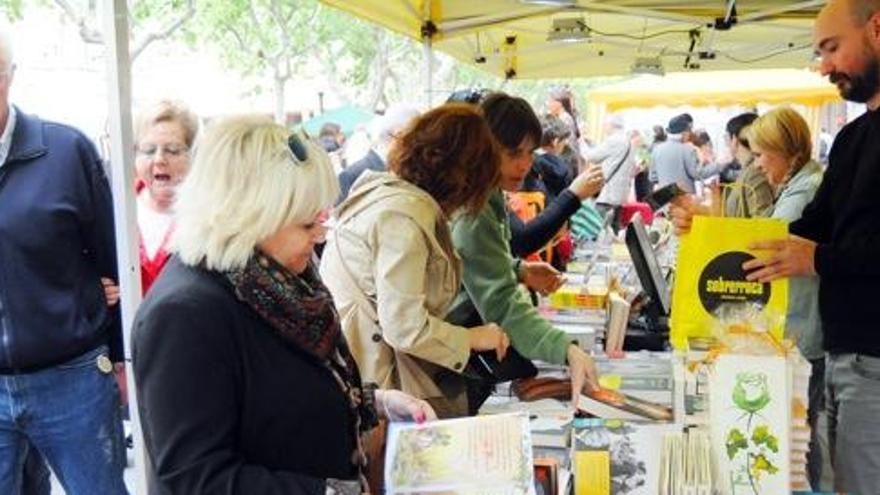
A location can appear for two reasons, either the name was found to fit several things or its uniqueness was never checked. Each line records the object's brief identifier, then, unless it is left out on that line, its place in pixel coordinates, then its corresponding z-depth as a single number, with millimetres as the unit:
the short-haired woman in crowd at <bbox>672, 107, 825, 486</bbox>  2121
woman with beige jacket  1745
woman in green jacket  1992
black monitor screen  2646
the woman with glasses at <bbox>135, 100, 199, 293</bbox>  2055
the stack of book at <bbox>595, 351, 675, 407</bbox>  1911
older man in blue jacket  1846
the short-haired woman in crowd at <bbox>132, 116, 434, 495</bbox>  1094
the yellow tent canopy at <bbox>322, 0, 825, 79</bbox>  3980
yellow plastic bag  1602
